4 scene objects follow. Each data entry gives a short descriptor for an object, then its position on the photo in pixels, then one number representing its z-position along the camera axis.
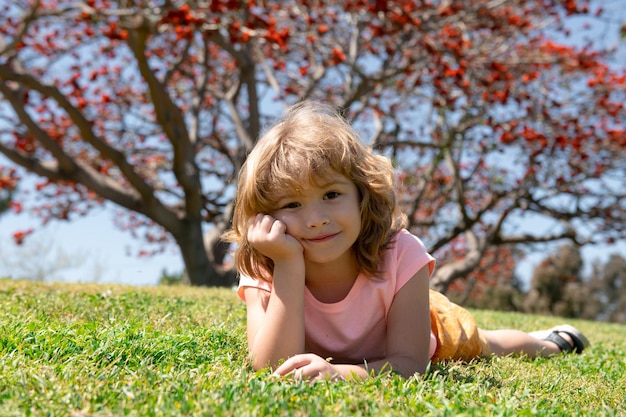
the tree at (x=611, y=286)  23.31
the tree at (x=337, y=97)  7.91
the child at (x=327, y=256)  2.29
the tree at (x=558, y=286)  17.75
